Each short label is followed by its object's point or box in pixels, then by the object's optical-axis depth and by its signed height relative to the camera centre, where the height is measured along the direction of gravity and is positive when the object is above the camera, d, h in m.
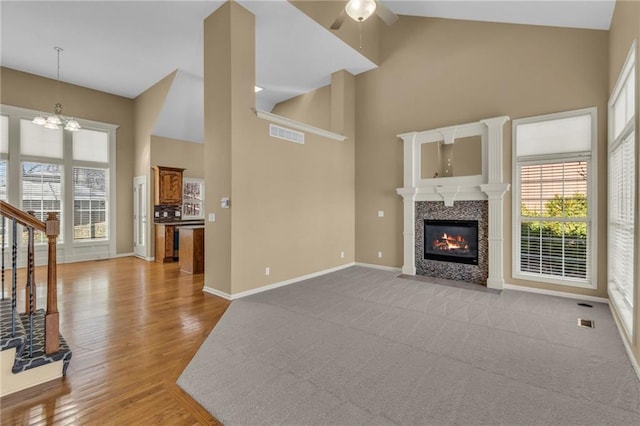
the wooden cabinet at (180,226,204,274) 5.89 -0.75
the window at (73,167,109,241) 7.35 +0.19
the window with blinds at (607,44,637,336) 2.92 +0.20
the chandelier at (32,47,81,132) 5.52 +1.68
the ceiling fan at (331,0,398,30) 2.91 +1.98
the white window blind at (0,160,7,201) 6.29 +0.68
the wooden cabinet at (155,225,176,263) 7.16 -0.76
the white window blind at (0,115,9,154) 6.28 +1.61
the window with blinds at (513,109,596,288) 4.30 +0.21
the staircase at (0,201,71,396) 2.13 -1.00
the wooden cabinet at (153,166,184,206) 7.50 +0.67
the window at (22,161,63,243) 6.62 +0.51
